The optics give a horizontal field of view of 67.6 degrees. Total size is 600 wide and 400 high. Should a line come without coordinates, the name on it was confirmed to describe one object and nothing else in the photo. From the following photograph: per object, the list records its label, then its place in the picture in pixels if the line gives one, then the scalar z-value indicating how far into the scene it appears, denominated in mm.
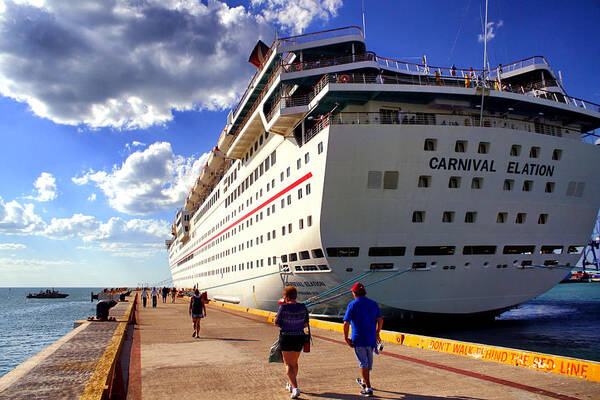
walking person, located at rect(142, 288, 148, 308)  33125
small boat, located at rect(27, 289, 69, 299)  118550
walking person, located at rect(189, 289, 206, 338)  12922
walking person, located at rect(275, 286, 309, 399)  5926
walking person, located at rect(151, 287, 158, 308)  32141
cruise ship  17609
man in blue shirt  5852
